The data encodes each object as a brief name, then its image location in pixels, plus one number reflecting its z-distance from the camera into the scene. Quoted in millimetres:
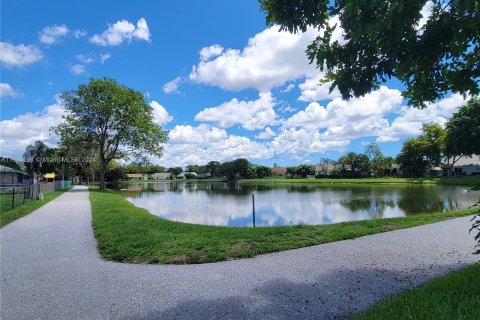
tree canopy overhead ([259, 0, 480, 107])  3461
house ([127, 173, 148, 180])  149362
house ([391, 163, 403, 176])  86750
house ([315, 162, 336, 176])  100500
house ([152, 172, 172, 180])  158000
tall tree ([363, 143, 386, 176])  86625
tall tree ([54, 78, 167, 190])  39281
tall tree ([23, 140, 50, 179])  82562
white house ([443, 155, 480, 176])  77612
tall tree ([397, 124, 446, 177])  64500
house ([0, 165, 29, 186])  45403
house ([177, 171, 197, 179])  156125
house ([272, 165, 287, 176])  131875
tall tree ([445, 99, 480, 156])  43528
